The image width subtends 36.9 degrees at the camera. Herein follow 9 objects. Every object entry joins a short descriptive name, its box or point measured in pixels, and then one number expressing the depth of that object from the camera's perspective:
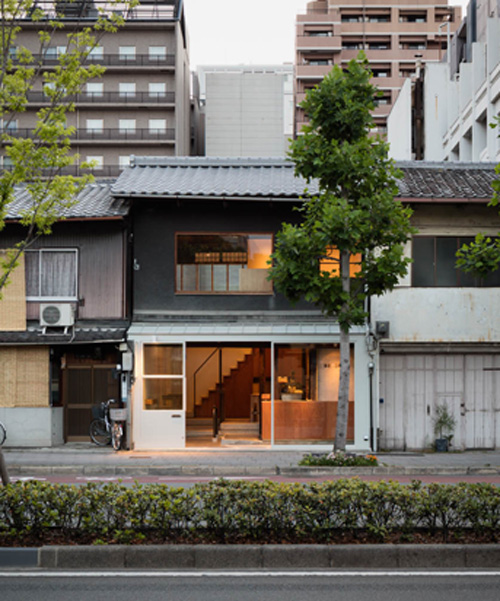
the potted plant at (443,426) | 20.73
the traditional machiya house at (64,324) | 20.78
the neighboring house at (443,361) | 20.91
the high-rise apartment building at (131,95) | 58.19
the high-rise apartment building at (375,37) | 76.50
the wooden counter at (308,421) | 21.03
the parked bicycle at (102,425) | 21.01
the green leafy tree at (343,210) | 16.53
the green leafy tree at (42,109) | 10.53
